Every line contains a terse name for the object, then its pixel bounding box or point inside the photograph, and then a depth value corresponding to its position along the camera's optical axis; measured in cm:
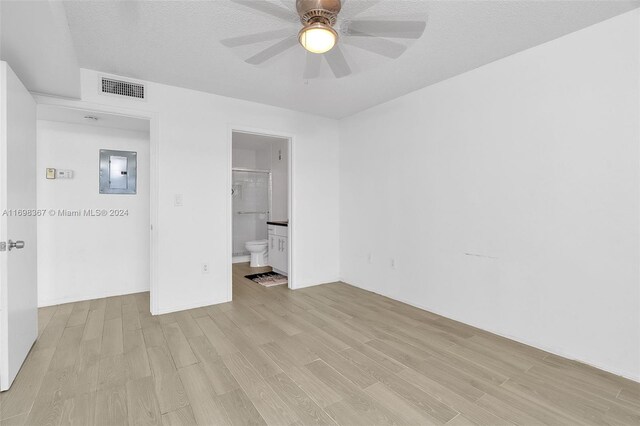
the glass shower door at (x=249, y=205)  612
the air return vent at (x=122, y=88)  281
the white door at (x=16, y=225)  181
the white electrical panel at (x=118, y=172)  363
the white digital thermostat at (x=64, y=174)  338
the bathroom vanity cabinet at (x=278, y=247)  469
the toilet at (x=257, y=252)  542
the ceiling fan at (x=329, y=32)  154
